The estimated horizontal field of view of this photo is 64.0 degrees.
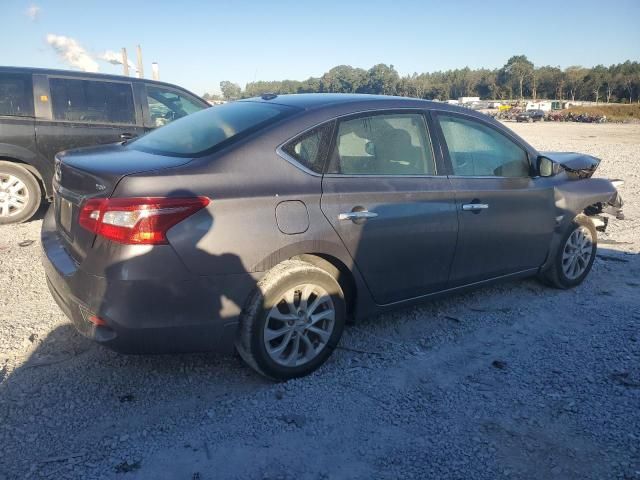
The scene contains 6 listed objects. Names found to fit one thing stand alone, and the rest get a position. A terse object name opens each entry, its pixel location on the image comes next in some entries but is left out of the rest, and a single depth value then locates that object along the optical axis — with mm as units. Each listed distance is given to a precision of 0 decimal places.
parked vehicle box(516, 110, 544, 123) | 56281
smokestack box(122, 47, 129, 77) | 20250
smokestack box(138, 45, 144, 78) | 20550
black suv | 6258
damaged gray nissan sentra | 2631
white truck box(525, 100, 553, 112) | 71312
